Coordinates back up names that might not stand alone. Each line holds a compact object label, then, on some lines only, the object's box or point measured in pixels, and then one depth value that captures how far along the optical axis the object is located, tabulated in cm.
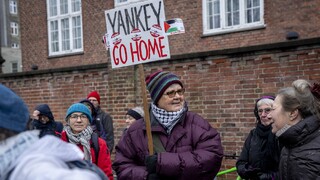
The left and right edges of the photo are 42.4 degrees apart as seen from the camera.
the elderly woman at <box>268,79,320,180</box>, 280
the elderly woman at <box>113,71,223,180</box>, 294
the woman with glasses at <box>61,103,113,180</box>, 416
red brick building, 655
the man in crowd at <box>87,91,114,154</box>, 657
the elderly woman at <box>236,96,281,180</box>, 386
